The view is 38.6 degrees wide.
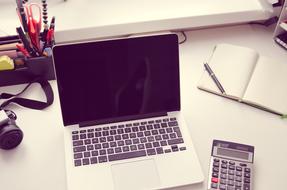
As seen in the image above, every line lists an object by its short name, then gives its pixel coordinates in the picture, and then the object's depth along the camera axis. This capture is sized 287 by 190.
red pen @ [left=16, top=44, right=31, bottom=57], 1.01
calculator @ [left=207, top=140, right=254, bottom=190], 0.82
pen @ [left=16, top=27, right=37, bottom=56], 0.98
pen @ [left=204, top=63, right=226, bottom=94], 1.02
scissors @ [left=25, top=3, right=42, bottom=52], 0.99
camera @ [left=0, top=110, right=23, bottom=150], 0.86
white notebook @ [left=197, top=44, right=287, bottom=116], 0.99
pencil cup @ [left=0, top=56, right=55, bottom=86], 1.01
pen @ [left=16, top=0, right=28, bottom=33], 0.97
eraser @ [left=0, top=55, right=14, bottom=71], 0.99
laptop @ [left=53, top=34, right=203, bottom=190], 0.83
